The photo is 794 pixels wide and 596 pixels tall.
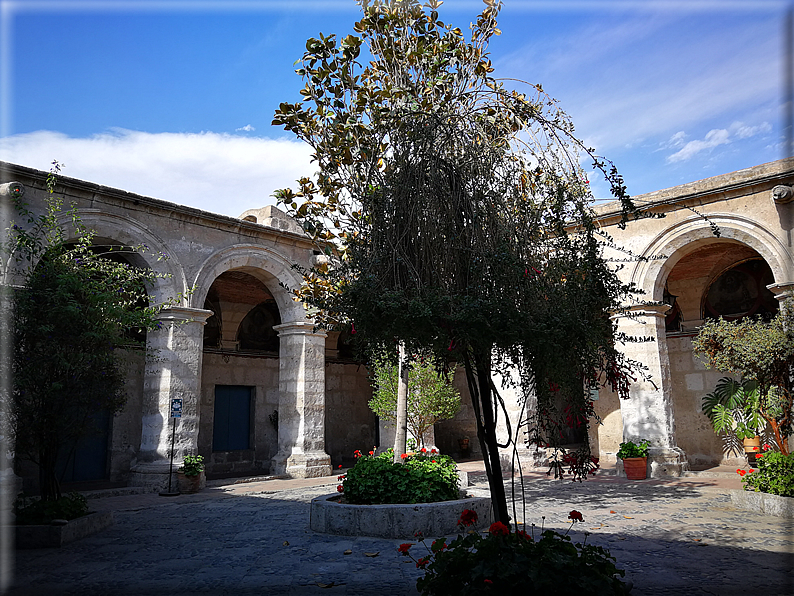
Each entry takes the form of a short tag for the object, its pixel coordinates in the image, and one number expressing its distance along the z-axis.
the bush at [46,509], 6.70
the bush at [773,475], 7.22
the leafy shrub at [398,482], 6.80
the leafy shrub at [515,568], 3.05
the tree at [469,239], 3.62
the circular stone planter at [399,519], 6.39
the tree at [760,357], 8.09
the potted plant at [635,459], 11.56
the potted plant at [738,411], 11.44
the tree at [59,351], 6.85
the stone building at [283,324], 11.10
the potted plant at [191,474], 10.95
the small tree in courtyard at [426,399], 12.17
